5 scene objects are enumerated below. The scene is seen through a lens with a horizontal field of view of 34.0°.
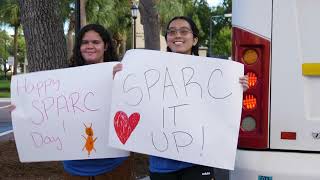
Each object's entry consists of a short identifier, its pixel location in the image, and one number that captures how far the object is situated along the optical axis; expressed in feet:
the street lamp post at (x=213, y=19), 215.22
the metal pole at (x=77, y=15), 33.74
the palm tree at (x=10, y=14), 140.46
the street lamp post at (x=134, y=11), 82.58
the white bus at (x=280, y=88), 10.49
